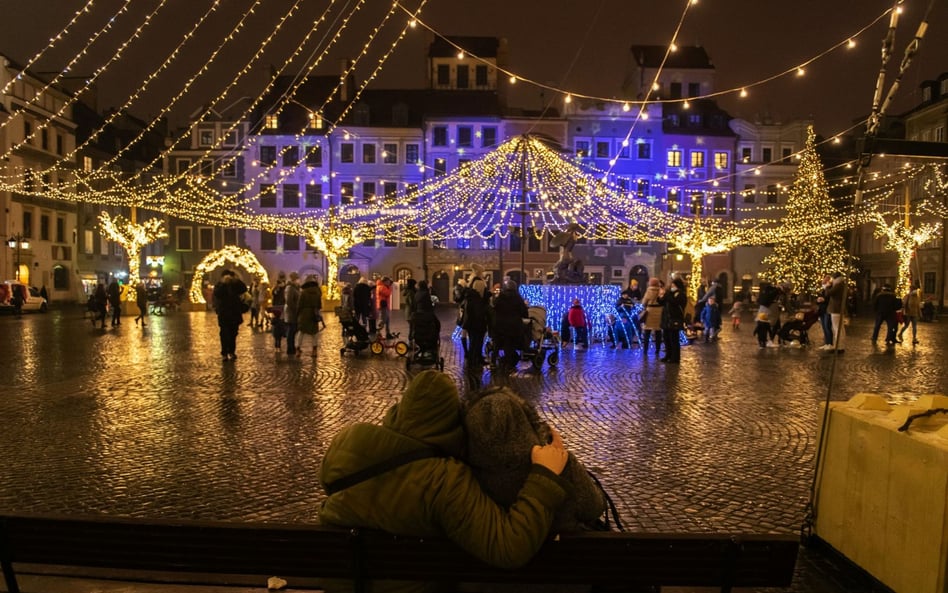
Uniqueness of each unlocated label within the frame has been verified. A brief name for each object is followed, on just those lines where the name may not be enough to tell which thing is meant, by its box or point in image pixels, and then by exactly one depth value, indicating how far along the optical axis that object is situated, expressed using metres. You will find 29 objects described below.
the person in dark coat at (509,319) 12.48
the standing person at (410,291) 19.01
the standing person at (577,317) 17.08
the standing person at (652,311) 15.37
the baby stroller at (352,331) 15.71
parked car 32.09
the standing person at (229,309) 14.23
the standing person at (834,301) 15.36
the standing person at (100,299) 24.41
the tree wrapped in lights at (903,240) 34.62
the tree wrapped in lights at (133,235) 33.00
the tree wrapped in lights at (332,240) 37.34
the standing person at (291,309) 15.52
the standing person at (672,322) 14.55
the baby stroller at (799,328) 18.56
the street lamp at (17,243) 36.69
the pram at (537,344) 13.04
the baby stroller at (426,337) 12.96
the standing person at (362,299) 18.56
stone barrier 3.30
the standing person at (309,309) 14.86
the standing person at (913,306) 19.48
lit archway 32.59
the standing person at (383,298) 20.94
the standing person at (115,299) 24.75
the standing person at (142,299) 25.06
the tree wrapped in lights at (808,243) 38.59
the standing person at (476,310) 13.36
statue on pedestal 19.69
